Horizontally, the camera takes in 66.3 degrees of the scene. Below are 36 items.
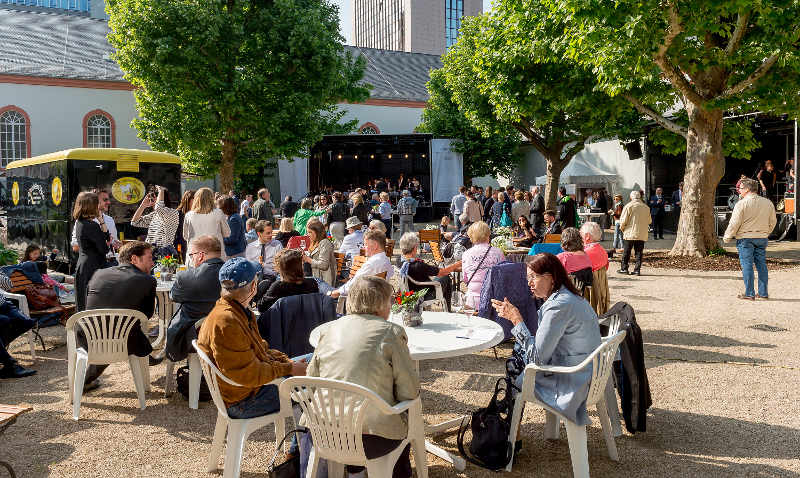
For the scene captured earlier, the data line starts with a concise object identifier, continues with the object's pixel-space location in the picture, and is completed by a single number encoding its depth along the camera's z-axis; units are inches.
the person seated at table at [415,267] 252.4
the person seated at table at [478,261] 228.5
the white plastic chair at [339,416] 105.3
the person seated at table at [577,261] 229.8
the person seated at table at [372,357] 108.1
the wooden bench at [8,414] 126.2
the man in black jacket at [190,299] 181.8
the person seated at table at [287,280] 172.9
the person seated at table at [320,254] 283.1
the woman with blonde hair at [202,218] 271.0
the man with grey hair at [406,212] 670.5
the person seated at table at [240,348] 125.5
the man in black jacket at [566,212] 509.0
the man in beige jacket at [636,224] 436.1
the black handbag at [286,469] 120.7
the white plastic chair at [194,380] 185.6
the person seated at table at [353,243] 330.3
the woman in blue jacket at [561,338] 132.1
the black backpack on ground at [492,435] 139.6
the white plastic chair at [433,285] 245.4
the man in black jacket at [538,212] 543.5
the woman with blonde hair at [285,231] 339.6
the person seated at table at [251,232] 363.3
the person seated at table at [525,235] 405.1
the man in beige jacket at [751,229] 327.6
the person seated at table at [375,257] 217.9
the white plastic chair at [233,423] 128.8
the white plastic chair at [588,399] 129.3
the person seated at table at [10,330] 224.5
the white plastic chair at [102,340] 180.1
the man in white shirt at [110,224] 319.0
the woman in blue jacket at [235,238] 295.4
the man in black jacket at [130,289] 187.3
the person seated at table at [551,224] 433.4
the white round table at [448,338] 138.4
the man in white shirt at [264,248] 289.3
